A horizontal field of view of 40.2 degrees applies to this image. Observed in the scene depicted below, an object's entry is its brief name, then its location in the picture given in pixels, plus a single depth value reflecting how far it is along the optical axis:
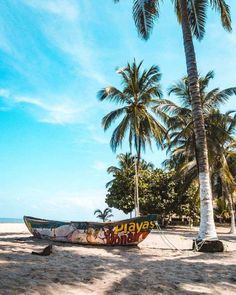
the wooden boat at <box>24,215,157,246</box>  11.78
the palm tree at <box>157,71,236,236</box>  20.67
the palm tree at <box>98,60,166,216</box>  23.56
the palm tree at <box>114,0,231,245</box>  11.17
